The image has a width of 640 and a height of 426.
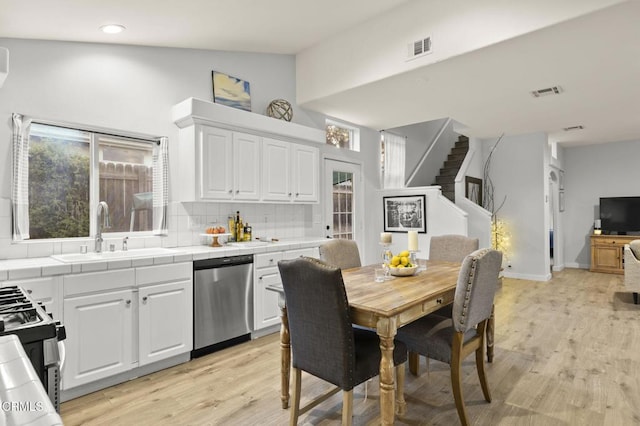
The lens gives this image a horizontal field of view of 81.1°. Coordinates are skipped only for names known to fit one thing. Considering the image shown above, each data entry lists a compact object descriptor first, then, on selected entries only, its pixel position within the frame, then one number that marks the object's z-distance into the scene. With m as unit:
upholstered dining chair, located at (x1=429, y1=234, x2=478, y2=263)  3.63
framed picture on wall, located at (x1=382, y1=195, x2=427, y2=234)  6.09
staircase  7.68
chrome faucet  3.08
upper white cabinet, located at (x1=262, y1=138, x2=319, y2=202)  4.25
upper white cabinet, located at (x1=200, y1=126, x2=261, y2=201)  3.64
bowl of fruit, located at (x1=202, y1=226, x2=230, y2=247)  3.74
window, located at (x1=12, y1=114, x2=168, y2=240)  2.88
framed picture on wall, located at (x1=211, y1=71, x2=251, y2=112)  4.08
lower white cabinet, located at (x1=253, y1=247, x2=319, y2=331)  3.71
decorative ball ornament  4.49
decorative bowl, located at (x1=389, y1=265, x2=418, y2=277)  2.70
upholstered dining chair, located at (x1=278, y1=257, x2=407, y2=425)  1.90
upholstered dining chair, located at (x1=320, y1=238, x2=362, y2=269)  3.14
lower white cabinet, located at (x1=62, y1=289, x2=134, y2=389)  2.54
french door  5.38
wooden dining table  1.90
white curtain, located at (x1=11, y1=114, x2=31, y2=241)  2.80
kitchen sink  2.79
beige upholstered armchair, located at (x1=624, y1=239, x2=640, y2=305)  4.88
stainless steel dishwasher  3.26
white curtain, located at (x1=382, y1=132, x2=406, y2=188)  6.54
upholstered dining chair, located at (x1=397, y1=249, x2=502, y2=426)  2.19
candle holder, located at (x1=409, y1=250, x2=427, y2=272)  2.96
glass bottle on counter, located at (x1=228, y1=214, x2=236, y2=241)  4.12
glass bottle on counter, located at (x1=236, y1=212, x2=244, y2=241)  4.15
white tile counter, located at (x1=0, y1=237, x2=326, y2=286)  2.37
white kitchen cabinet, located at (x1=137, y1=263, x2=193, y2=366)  2.90
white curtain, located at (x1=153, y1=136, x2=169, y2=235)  3.65
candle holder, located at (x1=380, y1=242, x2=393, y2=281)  2.70
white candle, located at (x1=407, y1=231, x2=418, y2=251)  2.93
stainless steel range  1.08
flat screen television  7.43
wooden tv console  7.34
